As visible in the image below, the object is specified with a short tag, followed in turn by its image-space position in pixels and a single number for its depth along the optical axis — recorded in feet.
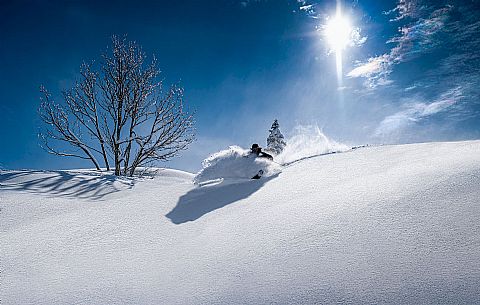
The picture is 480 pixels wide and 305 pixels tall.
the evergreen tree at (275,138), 50.44
